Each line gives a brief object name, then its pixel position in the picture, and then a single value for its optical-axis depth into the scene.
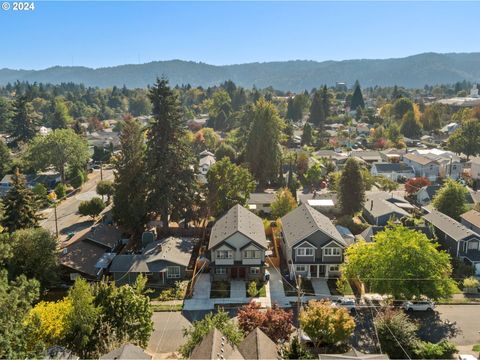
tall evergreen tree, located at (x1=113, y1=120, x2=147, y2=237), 44.09
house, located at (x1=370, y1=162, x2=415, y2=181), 73.25
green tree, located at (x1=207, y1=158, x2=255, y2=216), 48.56
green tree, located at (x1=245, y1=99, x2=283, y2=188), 64.88
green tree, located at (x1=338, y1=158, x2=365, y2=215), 49.62
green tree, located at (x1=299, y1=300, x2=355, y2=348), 25.03
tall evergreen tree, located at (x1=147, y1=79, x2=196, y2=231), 44.06
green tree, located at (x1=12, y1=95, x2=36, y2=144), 97.19
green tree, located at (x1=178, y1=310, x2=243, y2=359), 23.55
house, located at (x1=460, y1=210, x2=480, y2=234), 42.78
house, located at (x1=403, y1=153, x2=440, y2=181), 72.19
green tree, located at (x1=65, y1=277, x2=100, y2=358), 24.22
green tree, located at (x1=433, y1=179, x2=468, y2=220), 47.94
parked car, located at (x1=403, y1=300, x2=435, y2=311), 31.25
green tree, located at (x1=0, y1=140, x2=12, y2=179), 71.01
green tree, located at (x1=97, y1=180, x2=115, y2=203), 58.97
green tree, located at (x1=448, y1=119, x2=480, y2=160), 81.19
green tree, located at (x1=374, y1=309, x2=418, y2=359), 25.67
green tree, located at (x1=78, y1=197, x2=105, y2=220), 52.34
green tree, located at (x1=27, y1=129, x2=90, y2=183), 69.44
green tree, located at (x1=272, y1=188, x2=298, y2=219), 48.84
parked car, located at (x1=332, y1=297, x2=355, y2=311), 31.69
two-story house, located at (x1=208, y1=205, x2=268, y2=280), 36.09
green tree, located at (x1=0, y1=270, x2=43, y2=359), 21.02
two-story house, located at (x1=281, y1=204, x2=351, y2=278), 36.25
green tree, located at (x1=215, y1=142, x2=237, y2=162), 76.97
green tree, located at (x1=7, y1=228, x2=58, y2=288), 32.38
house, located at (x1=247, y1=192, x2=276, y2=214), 55.26
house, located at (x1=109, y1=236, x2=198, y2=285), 36.06
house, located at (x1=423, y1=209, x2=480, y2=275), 38.47
